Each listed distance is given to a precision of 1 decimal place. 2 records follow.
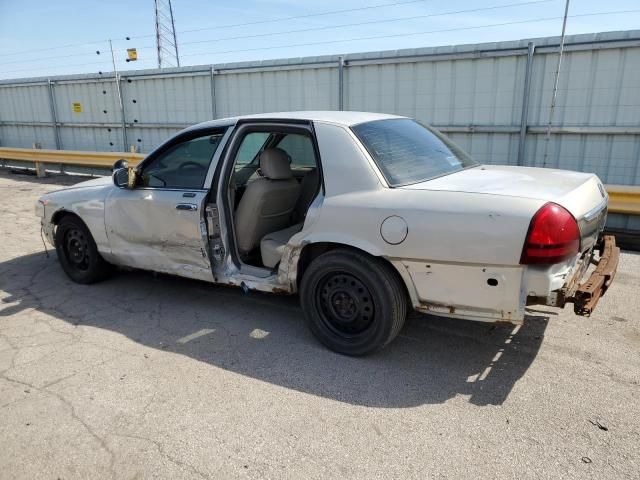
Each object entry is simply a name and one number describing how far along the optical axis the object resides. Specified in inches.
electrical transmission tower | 1242.4
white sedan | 114.9
